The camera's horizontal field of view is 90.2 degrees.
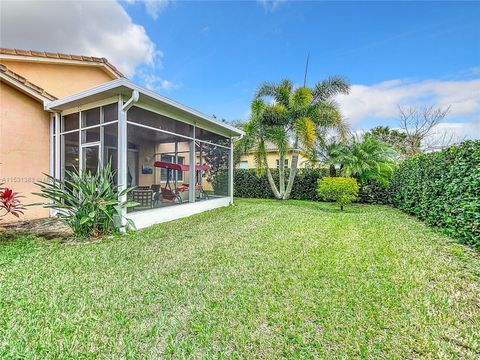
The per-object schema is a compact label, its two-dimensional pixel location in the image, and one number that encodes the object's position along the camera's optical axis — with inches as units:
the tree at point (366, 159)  481.1
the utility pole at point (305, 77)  551.2
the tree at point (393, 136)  879.9
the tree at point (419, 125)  825.5
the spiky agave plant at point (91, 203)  229.8
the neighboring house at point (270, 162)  848.6
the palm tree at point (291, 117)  510.3
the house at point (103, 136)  260.2
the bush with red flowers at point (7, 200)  228.7
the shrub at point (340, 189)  406.9
